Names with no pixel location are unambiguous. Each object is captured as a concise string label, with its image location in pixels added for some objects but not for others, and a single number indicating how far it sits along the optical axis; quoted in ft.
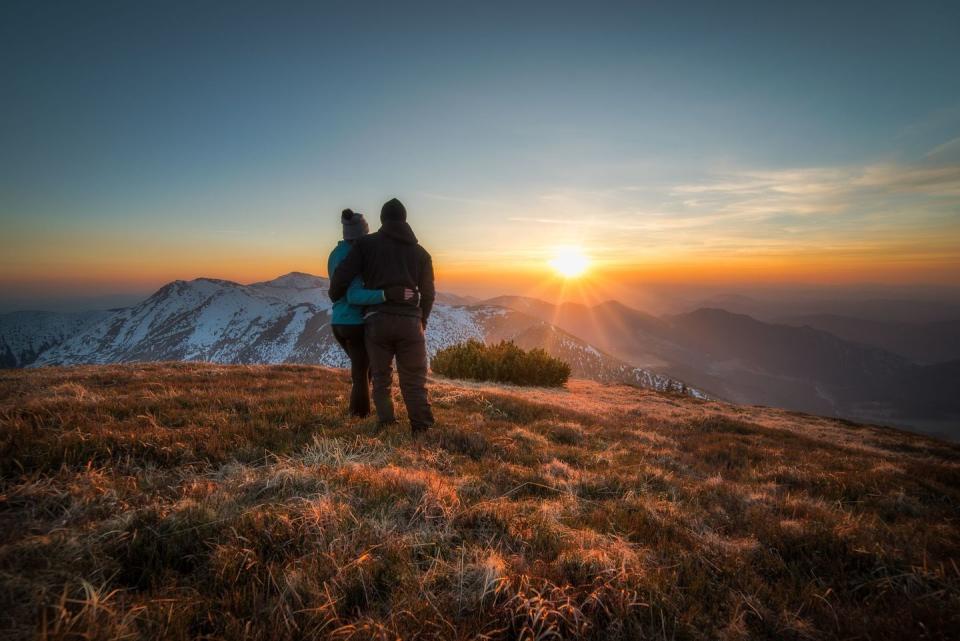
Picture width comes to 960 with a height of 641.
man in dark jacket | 19.92
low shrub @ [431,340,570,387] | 72.95
